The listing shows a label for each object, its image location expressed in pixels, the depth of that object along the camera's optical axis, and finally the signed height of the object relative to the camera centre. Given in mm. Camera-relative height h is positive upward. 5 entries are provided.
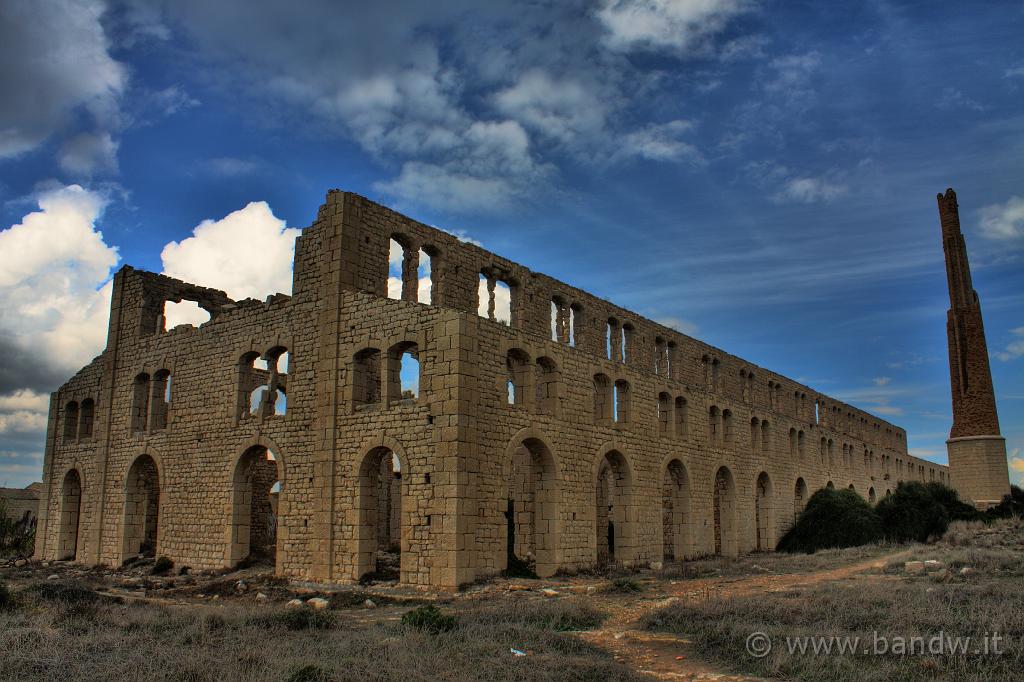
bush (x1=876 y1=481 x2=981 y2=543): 32188 -845
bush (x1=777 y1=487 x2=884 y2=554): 32250 -1393
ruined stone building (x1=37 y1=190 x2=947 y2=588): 17703 +1782
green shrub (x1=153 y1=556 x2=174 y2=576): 21938 -2032
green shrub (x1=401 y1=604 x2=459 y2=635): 11203 -1864
